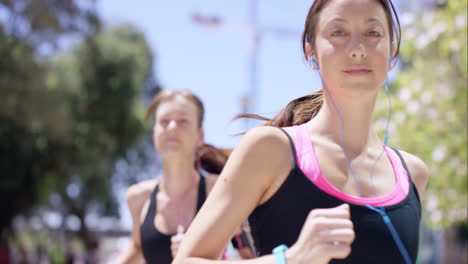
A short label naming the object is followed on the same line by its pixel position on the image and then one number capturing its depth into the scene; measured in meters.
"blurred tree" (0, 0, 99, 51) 15.77
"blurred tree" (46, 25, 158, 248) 23.20
